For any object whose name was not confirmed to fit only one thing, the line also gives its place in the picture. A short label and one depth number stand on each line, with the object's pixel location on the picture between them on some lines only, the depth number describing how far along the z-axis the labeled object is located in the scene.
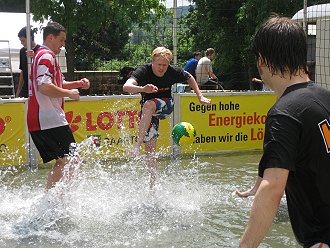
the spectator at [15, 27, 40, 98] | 8.71
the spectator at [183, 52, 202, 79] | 13.68
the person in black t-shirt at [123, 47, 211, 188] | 6.29
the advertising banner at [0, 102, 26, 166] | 8.41
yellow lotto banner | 8.88
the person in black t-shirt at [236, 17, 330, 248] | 2.01
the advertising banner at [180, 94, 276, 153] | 9.61
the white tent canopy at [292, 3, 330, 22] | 13.92
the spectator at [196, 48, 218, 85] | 13.02
